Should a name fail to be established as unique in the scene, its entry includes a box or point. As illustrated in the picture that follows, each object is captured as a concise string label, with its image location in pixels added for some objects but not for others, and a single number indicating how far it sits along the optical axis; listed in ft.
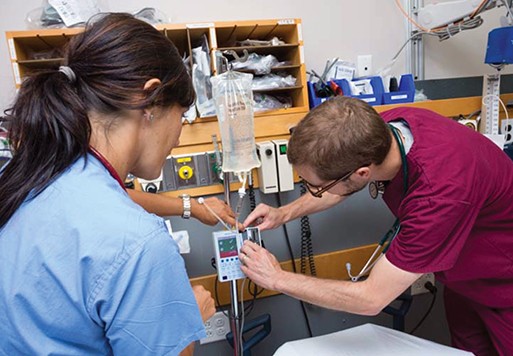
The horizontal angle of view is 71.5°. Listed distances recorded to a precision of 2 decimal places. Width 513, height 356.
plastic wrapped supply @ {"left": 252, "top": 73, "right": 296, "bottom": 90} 4.30
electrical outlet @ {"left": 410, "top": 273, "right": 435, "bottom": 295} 5.67
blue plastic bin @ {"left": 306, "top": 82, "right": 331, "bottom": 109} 4.53
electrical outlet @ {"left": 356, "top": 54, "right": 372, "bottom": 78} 5.33
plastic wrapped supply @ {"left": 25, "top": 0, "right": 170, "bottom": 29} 3.84
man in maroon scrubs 2.96
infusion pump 3.51
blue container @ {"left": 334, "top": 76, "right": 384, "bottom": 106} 4.64
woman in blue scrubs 1.79
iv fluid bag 3.69
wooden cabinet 3.78
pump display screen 3.51
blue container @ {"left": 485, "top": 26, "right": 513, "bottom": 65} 4.63
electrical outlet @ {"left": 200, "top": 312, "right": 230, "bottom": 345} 4.86
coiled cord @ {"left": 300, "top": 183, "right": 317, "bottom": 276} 4.84
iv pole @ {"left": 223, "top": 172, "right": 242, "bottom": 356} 3.74
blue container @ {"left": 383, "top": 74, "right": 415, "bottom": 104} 4.80
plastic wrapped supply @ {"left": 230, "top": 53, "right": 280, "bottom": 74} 4.20
